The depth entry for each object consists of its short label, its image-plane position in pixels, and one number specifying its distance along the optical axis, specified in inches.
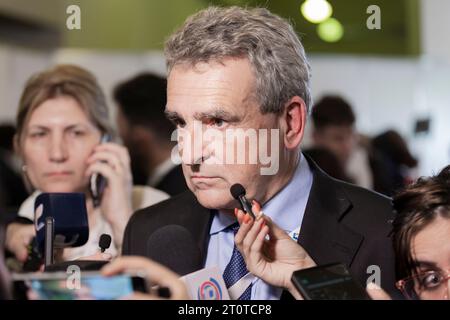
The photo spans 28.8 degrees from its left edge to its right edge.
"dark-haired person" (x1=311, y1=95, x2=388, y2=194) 127.0
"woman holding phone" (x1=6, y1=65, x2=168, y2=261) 85.3
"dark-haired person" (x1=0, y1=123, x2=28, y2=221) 106.3
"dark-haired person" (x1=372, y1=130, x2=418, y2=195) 118.3
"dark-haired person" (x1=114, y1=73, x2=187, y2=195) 113.6
